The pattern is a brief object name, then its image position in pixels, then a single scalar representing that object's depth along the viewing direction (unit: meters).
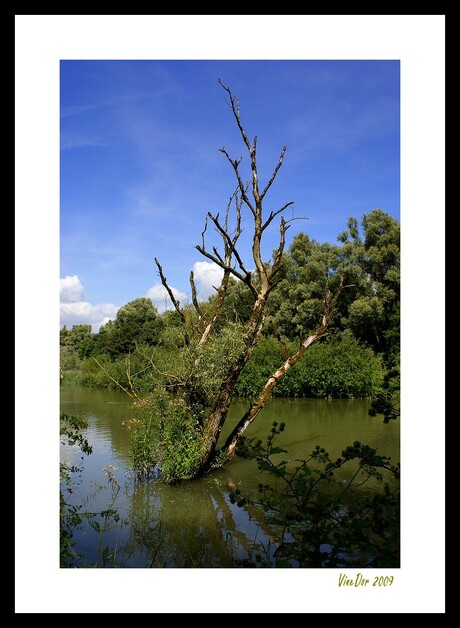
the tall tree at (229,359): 8.37
